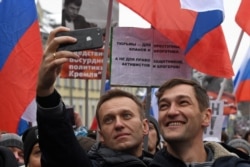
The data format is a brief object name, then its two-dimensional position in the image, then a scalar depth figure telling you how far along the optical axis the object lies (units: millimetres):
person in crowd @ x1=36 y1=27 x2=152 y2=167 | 3219
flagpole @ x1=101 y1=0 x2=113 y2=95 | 6031
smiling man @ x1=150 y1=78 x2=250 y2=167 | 3488
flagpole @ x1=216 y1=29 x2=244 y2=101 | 8680
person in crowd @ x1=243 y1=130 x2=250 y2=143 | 9758
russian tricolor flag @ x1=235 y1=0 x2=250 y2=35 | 7874
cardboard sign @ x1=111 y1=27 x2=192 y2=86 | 6117
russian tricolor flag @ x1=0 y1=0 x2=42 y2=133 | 7129
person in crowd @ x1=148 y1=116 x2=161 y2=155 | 6566
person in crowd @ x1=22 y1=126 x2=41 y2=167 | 4859
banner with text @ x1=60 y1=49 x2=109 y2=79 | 8734
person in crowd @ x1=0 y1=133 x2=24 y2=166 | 6586
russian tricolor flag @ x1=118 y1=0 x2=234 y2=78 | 6531
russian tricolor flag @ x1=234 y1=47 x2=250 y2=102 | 10414
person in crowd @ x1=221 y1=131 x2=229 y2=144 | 9319
